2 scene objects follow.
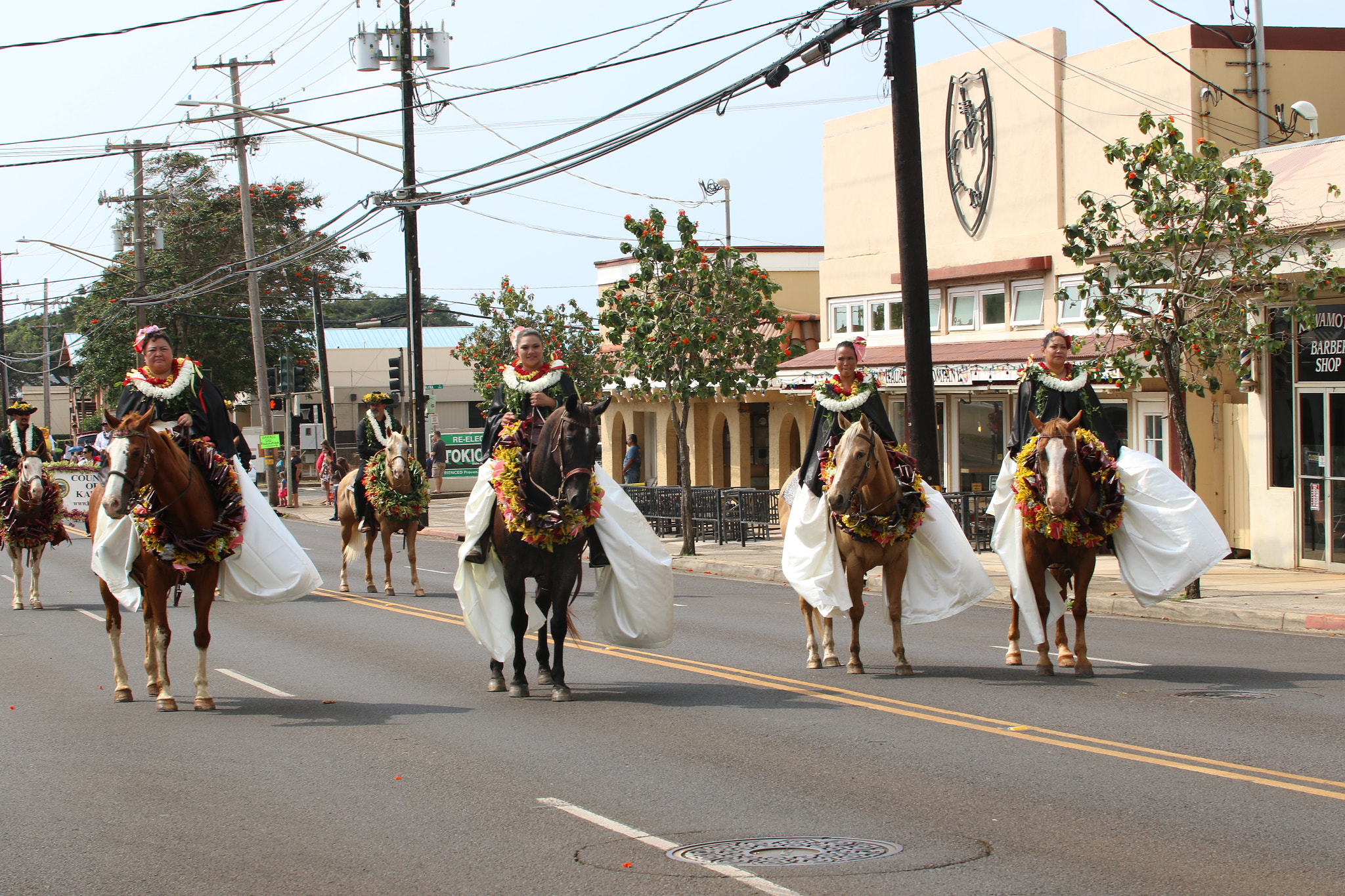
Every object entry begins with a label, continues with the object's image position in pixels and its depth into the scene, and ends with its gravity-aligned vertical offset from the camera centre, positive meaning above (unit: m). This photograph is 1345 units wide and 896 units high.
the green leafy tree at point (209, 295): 55.84 +6.10
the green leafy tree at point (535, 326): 40.09 +2.46
